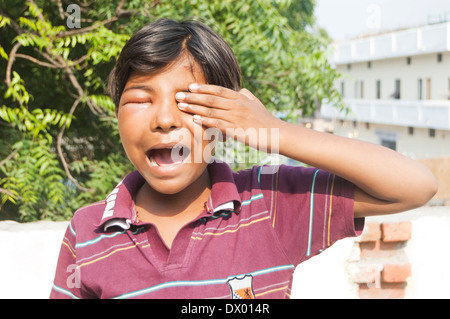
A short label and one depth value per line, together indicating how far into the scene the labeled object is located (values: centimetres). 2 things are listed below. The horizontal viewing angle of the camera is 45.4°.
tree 315
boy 105
